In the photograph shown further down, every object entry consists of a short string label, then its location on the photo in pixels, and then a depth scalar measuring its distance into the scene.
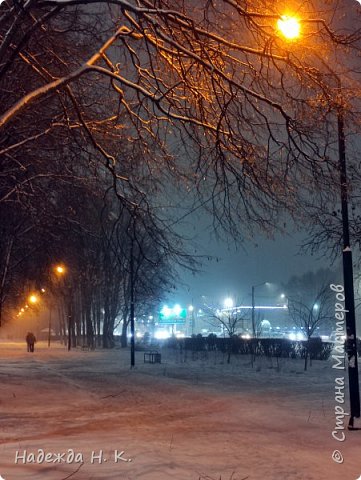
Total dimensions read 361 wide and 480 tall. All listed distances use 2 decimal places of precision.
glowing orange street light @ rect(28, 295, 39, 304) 41.34
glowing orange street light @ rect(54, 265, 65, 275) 20.05
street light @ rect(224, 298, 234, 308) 59.74
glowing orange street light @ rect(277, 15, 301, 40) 5.84
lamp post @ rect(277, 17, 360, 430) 10.26
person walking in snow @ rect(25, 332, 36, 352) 41.51
